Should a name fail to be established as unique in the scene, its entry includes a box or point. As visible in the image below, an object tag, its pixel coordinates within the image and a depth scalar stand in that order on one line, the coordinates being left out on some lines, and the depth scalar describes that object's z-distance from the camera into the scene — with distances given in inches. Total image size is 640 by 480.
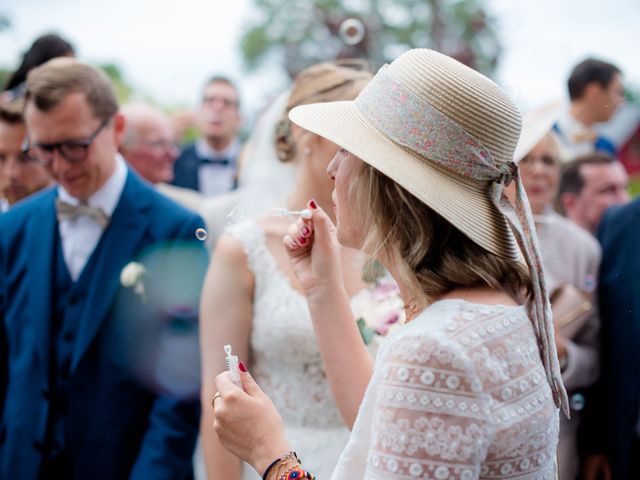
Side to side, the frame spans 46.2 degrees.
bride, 114.8
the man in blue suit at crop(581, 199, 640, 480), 164.7
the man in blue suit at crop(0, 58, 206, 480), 121.0
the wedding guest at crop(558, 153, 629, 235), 211.9
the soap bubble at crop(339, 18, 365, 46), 143.9
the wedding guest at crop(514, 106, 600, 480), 161.0
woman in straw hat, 60.4
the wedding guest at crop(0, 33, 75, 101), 194.0
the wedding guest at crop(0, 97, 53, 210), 173.0
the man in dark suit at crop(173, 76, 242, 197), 289.1
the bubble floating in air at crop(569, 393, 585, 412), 161.0
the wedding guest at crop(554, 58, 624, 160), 254.8
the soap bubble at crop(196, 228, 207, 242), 92.4
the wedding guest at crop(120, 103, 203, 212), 233.5
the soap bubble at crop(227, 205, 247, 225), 126.6
